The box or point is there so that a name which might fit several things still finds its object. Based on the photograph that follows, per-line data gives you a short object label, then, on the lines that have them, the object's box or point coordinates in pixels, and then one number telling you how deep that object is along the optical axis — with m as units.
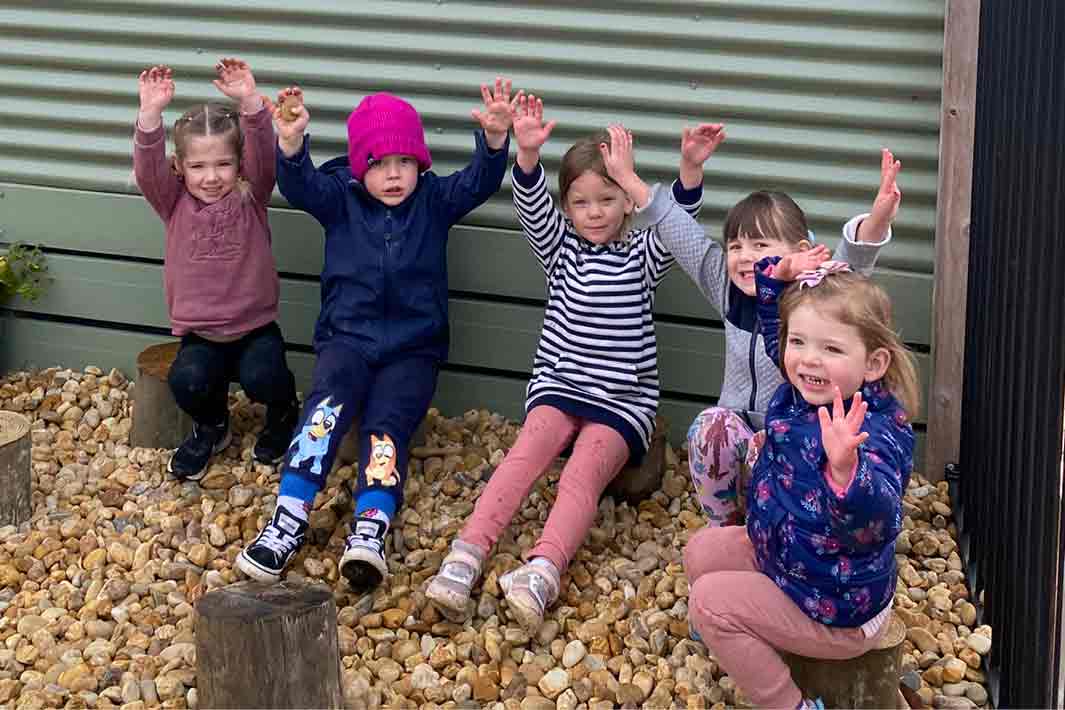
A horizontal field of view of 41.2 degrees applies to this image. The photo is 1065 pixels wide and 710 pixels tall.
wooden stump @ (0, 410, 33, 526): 4.74
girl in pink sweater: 5.00
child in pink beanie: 4.69
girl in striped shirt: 4.45
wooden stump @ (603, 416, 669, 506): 4.82
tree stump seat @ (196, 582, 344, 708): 3.47
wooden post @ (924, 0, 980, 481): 4.62
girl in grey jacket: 4.13
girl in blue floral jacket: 3.35
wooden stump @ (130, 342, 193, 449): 5.29
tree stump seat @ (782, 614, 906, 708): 3.55
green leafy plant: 5.73
